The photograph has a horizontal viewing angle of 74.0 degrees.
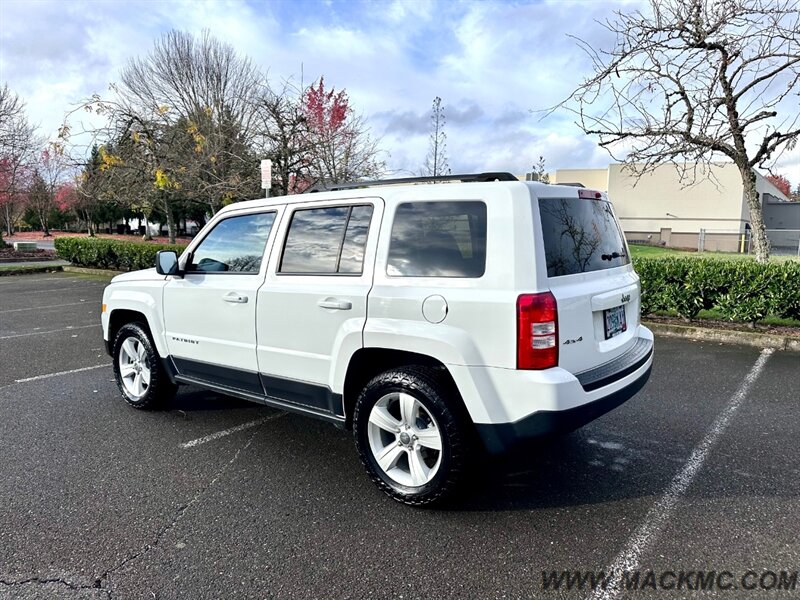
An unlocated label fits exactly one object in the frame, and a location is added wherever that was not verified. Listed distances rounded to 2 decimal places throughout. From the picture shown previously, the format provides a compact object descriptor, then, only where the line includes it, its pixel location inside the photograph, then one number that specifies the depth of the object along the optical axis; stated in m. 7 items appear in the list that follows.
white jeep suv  2.76
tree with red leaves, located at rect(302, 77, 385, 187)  14.28
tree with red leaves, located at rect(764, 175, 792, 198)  74.33
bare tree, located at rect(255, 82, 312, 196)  14.41
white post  9.01
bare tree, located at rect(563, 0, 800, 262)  7.80
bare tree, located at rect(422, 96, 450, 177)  18.33
